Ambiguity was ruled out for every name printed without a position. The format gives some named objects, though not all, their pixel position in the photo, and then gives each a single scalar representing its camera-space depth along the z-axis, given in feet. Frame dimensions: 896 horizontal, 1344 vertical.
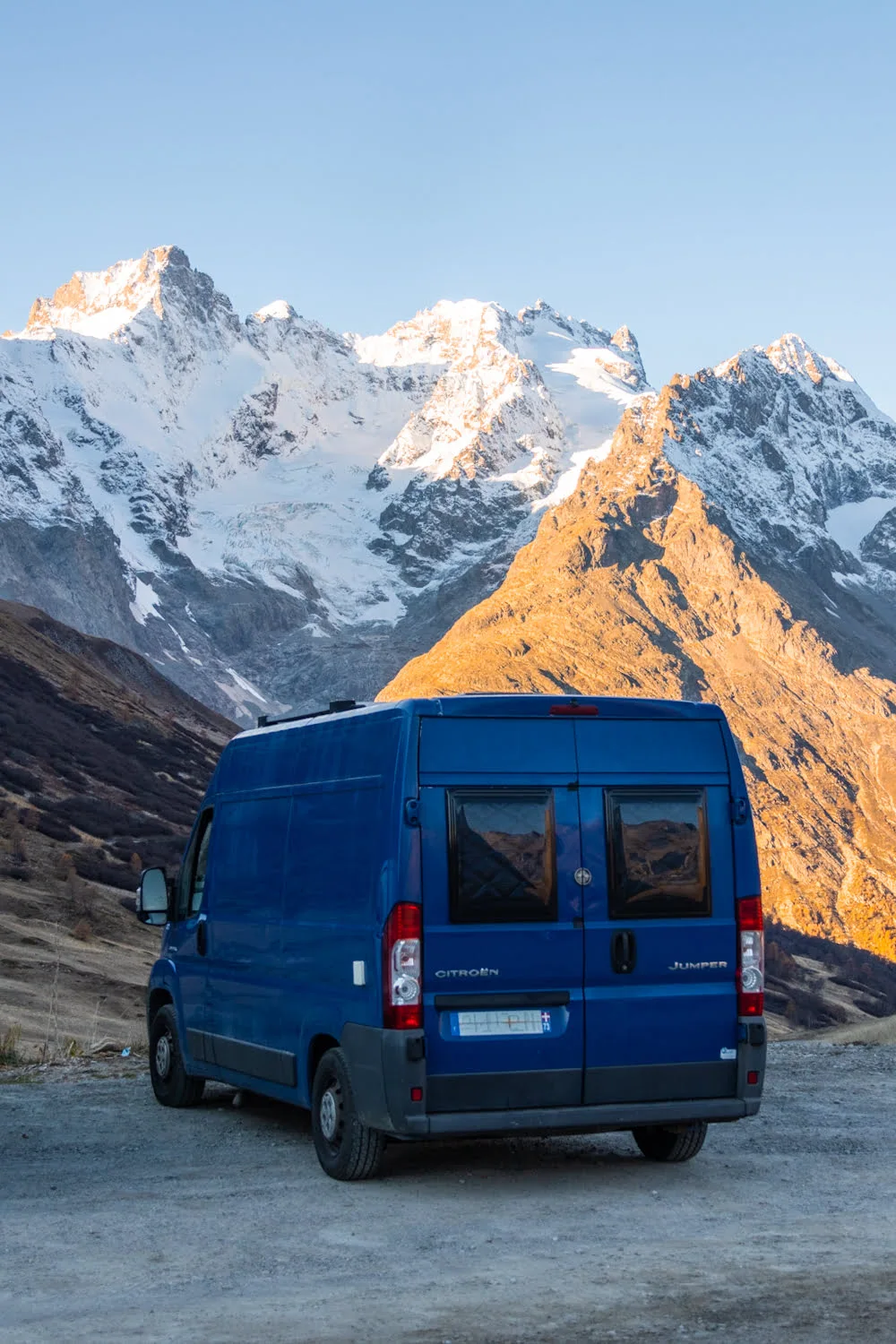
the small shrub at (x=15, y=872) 108.37
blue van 28.32
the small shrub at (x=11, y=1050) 47.03
